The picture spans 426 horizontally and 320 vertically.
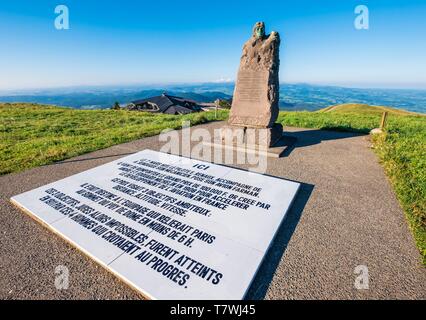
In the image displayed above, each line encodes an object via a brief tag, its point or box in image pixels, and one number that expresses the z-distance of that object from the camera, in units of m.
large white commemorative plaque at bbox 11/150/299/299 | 3.18
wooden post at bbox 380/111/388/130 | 10.72
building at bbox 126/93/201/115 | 44.34
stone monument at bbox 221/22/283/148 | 8.95
